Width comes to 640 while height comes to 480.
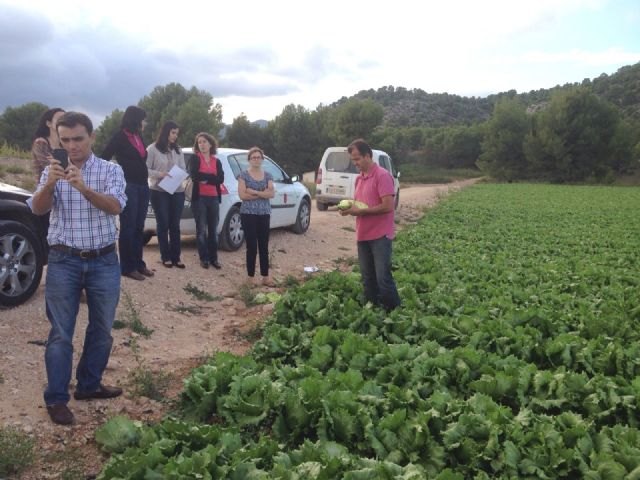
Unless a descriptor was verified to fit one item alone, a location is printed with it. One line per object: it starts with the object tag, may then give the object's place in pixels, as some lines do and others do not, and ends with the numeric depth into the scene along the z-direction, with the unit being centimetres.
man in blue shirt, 379
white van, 1702
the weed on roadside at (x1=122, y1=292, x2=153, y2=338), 586
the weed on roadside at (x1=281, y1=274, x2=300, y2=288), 848
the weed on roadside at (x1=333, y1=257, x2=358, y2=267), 1065
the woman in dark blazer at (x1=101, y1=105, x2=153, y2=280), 678
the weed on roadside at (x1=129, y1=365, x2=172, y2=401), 440
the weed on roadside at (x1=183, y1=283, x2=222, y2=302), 754
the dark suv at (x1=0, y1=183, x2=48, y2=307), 551
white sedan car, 953
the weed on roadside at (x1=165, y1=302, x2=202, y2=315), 689
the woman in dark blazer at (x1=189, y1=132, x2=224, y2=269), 827
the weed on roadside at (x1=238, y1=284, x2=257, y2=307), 744
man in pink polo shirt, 589
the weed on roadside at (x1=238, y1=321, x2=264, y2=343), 609
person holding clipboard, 780
